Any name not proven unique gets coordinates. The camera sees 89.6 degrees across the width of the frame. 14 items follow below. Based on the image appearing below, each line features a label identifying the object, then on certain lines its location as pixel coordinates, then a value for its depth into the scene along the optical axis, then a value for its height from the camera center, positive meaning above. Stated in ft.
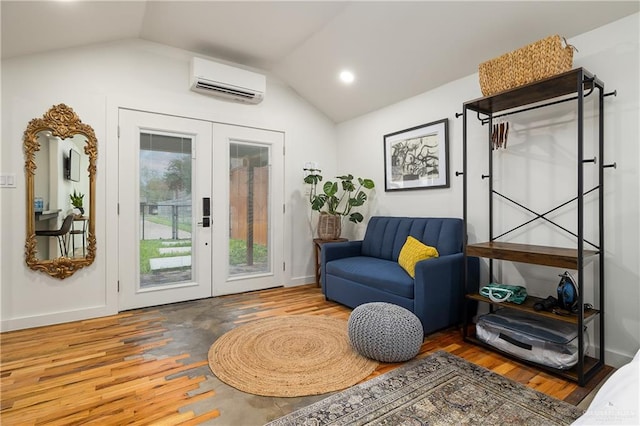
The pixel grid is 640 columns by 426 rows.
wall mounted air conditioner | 12.14 +5.10
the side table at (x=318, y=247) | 14.58 -1.63
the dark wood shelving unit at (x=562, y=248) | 6.63 -0.91
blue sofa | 8.84 -1.92
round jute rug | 6.69 -3.57
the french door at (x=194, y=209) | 11.54 +0.10
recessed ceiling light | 12.75 +5.40
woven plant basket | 14.66 -0.68
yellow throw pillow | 9.55 -1.31
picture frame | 11.57 +2.08
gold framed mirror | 9.87 +0.65
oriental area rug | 5.51 -3.56
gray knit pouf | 7.36 -2.86
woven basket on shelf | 7.08 +3.41
